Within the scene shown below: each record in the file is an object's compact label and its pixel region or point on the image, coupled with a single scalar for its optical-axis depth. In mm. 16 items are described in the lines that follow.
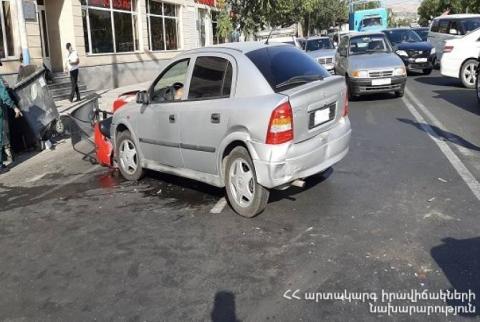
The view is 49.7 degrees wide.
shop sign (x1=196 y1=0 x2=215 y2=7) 30605
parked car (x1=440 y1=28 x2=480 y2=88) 14492
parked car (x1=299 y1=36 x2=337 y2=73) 18219
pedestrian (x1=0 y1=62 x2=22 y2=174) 8344
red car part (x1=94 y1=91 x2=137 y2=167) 7781
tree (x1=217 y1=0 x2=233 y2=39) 19906
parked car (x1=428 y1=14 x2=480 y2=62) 19203
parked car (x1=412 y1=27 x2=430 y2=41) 26991
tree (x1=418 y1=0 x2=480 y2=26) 53356
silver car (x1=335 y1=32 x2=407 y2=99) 12875
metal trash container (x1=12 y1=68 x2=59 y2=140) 9531
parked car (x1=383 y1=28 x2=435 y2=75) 19188
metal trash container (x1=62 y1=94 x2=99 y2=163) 8438
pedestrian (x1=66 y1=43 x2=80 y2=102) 16250
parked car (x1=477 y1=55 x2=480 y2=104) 11670
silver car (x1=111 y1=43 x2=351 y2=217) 5062
